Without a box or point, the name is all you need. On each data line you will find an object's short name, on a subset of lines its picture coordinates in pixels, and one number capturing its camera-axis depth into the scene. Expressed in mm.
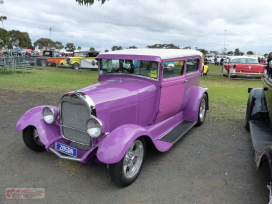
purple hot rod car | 2898
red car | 14305
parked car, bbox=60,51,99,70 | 19011
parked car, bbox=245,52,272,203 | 2912
